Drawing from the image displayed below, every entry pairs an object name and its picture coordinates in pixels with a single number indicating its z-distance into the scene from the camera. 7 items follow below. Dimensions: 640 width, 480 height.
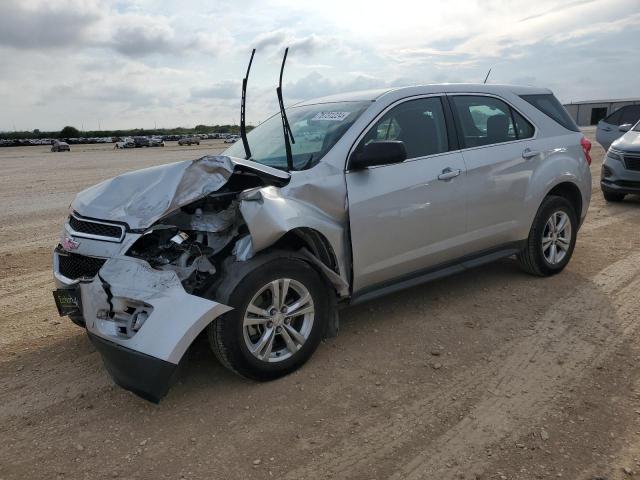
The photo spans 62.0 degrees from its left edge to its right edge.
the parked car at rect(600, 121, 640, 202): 9.13
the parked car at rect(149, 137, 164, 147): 66.06
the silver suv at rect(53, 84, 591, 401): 3.12
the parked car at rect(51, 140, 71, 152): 53.88
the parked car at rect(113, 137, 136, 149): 61.54
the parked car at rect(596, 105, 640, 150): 13.37
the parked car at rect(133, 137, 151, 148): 64.14
